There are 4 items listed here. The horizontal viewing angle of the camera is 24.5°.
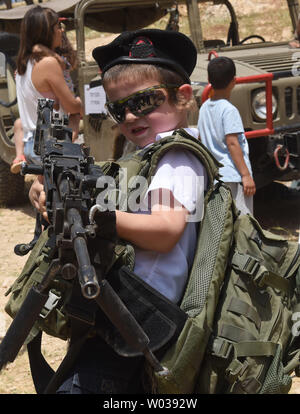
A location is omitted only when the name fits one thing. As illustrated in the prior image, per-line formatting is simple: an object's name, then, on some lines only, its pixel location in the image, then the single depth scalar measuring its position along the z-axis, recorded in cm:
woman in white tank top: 407
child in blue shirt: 427
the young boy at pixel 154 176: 166
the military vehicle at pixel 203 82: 498
